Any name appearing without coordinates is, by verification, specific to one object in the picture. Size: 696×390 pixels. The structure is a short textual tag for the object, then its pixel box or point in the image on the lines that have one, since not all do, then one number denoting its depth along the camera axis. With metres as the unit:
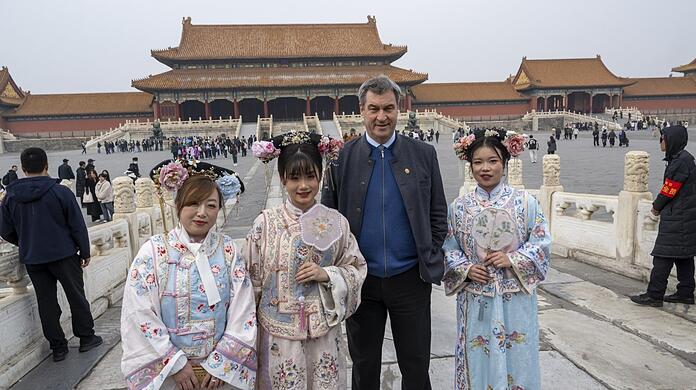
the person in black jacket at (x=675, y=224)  3.75
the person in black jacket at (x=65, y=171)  13.05
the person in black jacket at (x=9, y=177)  10.63
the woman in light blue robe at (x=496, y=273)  2.33
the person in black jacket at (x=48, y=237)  3.24
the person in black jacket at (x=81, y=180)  11.34
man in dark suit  2.25
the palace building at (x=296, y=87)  37.06
